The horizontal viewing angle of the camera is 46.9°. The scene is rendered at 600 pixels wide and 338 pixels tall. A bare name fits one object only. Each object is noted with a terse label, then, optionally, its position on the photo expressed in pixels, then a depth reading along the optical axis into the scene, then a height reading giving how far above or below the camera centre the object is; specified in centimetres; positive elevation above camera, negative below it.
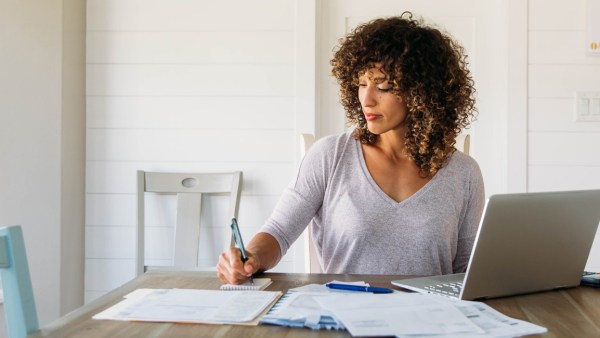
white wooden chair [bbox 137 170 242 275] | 264 -13
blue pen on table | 120 -21
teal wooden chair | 102 -19
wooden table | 96 -23
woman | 162 -1
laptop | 112 -13
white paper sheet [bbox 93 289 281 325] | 102 -22
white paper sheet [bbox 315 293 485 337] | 93 -21
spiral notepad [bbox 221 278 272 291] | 126 -22
